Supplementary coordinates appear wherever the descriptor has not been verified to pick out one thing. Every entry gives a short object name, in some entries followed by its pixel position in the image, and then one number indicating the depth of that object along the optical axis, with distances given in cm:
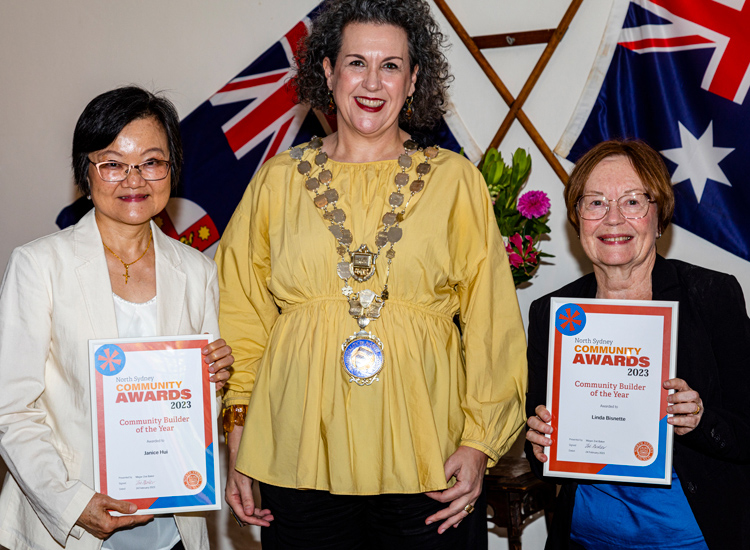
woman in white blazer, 158
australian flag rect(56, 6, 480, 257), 316
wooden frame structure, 275
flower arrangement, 256
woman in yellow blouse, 170
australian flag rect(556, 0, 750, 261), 255
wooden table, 245
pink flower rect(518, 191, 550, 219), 255
